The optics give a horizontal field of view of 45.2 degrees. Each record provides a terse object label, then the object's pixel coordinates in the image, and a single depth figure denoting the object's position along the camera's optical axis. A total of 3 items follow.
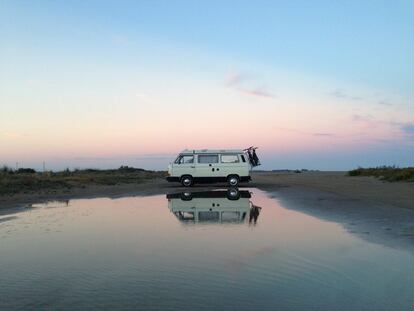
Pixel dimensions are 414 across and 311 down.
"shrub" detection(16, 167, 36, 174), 57.67
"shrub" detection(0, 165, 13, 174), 51.04
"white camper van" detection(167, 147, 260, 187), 32.91
